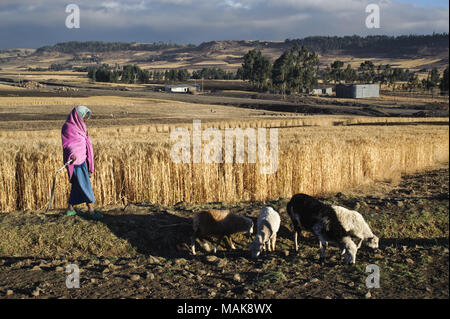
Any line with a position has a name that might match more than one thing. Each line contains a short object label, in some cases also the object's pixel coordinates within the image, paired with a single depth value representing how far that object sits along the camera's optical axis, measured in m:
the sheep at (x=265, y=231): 7.45
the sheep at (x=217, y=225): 7.88
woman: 8.48
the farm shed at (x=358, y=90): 85.33
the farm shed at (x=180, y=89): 95.12
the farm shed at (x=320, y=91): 98.19
